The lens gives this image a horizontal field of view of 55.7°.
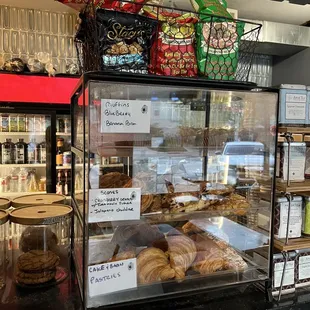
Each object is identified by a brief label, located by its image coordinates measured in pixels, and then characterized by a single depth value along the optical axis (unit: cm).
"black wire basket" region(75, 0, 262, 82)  82
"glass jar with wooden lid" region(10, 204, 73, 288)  94
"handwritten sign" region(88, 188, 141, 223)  79
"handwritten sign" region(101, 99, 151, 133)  80
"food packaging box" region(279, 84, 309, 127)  113
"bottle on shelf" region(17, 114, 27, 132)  293
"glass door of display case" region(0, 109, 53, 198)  287
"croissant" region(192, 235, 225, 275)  97
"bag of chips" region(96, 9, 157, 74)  81
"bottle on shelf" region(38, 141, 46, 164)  296
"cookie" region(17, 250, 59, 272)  95
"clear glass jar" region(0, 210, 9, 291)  104
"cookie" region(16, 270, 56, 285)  95
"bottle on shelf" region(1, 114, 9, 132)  288
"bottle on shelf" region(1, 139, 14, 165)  286
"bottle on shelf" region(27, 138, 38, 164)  296
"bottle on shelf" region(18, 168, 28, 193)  301
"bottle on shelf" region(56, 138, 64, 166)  306
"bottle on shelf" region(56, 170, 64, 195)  309
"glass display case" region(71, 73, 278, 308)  81
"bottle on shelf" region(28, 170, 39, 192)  305
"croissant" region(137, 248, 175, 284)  88
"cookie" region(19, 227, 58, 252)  100
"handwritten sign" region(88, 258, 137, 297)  80
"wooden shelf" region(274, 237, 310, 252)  104
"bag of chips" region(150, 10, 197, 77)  89
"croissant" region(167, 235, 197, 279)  92
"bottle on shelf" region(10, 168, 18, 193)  300
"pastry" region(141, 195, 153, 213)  91
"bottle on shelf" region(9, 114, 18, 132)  290
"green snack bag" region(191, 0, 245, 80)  91
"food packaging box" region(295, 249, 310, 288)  108
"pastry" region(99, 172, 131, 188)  92
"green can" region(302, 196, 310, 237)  110
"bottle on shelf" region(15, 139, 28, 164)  290
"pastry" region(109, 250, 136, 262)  86
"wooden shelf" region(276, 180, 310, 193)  106
